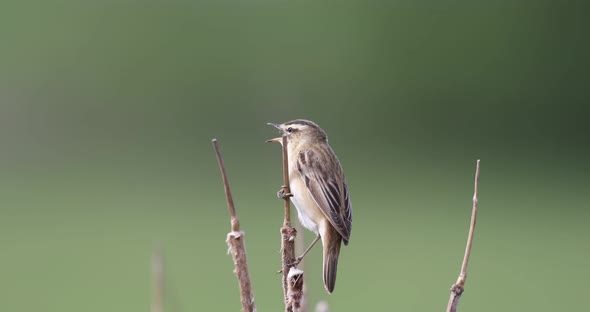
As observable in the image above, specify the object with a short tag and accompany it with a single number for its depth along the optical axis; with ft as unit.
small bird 19.99
